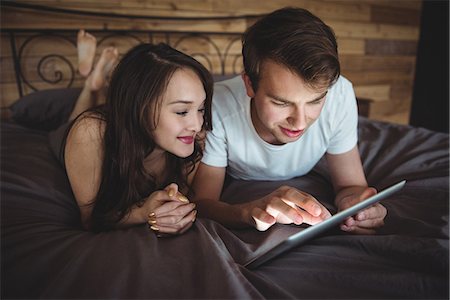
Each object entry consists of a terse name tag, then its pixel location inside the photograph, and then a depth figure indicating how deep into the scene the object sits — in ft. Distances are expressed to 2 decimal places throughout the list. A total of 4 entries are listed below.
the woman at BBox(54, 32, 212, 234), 2.99
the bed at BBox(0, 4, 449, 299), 1.96
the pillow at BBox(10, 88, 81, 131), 4.82
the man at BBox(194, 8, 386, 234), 2.55
